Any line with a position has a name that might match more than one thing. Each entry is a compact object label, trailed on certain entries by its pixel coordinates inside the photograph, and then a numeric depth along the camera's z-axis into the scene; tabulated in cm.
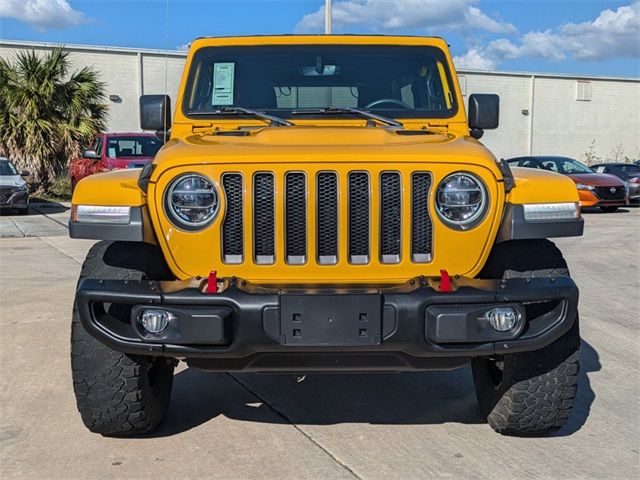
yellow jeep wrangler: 310
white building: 3406
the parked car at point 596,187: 1842
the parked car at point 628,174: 2067
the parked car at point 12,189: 1700
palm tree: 2052
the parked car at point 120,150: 1533
